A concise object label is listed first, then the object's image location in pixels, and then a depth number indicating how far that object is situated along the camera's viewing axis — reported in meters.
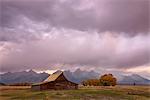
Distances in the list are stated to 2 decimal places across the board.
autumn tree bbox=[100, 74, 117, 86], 126.16
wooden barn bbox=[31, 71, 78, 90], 90.44
